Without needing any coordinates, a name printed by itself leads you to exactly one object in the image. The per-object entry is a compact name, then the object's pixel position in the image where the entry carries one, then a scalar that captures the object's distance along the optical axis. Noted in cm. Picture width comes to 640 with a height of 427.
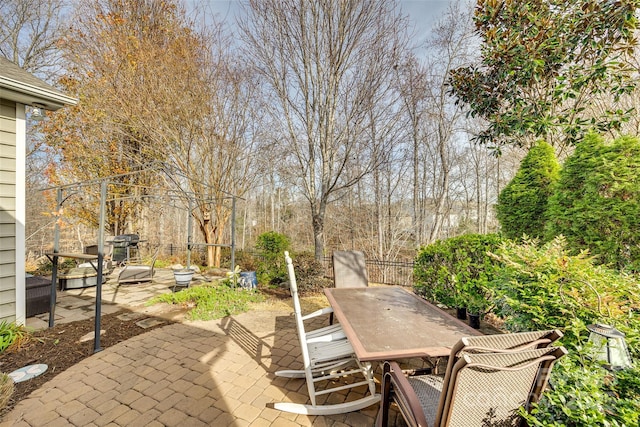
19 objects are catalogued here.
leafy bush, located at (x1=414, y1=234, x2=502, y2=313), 374
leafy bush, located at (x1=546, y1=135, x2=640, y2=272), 287
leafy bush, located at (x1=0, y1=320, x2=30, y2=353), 309
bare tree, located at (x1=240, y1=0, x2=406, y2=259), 550
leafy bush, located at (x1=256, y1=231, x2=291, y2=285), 646
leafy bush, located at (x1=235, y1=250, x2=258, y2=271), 848
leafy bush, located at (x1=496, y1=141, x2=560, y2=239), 426
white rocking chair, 214
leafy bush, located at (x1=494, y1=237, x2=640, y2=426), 113
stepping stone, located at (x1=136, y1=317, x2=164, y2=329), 393
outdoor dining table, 181
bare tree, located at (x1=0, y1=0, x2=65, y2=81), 943
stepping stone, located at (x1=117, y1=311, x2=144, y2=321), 422
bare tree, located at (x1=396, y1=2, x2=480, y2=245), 791
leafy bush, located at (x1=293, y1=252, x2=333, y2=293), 596
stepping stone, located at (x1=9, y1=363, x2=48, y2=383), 257
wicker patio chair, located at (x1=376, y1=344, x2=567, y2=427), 119
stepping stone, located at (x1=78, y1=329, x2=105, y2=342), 345
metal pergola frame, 315
